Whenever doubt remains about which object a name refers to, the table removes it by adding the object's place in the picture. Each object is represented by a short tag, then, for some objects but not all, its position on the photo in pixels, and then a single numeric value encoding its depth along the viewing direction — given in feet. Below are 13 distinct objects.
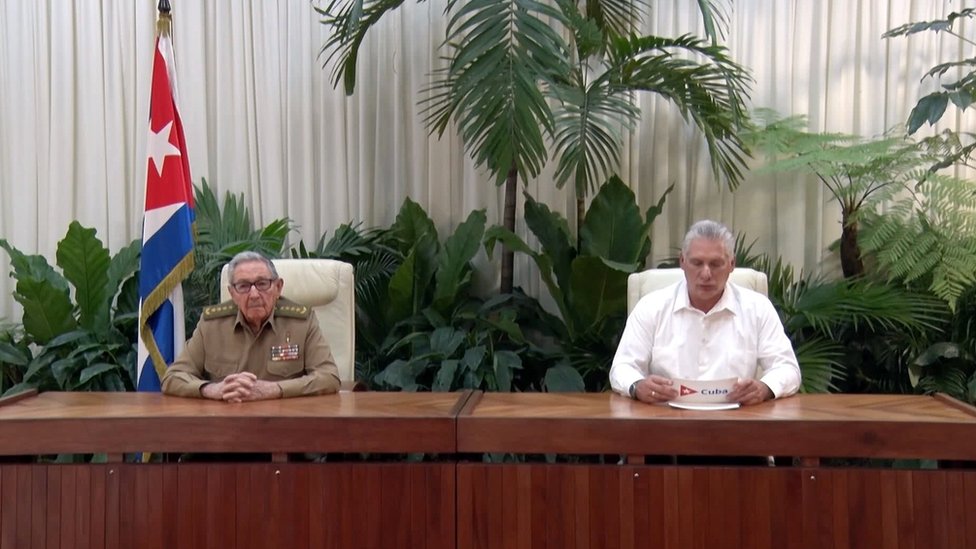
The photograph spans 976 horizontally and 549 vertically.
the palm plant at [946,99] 11.81
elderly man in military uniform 9.02
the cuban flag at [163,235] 12.49
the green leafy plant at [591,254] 13.06
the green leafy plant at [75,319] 13.29
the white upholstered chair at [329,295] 10.75
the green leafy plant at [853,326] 12.55
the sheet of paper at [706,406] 7.46
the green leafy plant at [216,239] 14.02
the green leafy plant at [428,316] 12.70
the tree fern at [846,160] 13.11
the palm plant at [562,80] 12.20
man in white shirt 8.53
